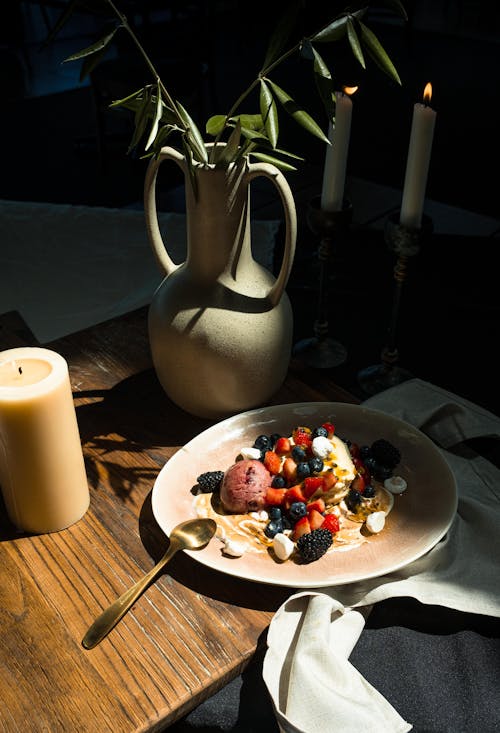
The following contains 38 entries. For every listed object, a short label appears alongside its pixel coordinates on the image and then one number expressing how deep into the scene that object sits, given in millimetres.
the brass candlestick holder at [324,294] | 999
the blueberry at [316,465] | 736
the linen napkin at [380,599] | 606
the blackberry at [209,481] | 748
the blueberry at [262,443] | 787
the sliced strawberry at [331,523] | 711
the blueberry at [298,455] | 758
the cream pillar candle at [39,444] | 643
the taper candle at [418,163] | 888
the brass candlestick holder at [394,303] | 957
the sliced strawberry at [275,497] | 724
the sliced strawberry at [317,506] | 714
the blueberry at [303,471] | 735
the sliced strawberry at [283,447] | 780
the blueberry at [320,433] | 783
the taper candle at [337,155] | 941
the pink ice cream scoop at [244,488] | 725
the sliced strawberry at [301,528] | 700
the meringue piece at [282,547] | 682
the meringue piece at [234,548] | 683
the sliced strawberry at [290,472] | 741
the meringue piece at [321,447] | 750
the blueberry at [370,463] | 774
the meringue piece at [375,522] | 716
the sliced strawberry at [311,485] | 716
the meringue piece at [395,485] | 766
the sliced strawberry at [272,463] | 752
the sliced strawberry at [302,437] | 777
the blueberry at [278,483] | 740
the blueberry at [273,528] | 708
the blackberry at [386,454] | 773
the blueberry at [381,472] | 773
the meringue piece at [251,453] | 766
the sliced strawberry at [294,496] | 719
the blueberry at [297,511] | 707
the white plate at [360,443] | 674
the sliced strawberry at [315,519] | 704
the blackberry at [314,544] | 679
